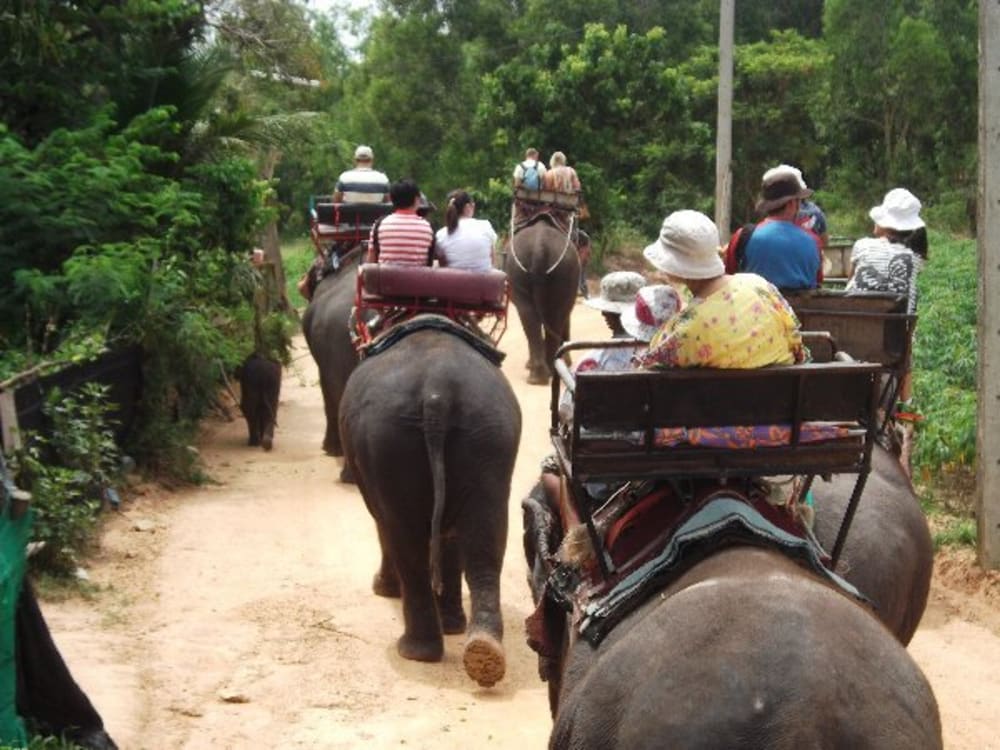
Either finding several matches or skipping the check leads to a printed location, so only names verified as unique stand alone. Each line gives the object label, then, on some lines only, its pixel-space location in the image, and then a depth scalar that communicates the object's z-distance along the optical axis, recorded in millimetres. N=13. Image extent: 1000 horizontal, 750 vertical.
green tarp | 5508
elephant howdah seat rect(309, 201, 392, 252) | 12227
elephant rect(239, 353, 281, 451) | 13641
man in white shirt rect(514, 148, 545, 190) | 17516
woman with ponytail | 9586
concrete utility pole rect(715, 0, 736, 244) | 17922
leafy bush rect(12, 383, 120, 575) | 8688
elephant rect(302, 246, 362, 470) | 11570
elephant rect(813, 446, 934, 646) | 5500
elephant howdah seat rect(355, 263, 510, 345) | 8625
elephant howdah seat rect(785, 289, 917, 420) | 7109
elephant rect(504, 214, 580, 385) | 16719
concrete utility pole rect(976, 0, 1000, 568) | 8922
